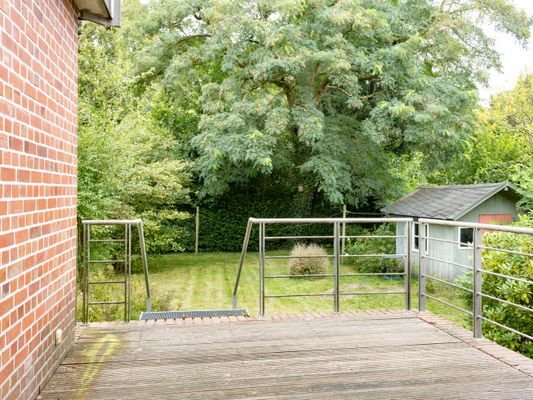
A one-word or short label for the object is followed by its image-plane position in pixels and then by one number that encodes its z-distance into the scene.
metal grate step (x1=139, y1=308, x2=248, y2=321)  4.82
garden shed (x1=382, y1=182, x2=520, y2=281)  10.98
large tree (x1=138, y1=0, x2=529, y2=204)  11.73
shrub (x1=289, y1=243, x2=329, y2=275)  10.98
